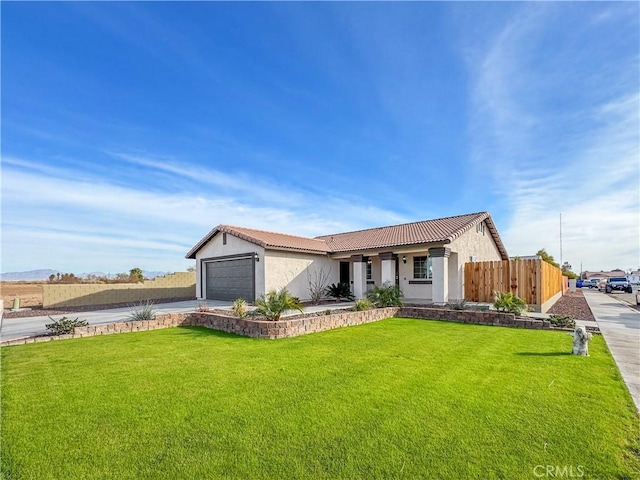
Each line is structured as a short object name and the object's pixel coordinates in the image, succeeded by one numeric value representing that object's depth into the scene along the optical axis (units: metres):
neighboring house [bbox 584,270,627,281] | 103.06
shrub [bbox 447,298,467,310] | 13.38
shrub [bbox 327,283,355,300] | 20.77
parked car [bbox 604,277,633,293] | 36.62
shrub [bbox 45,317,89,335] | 9.80
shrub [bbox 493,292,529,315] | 12.54
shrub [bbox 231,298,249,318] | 11.31
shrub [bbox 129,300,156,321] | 11.73
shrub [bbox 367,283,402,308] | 15.21
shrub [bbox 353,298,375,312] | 13.27
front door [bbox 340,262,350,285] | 22.83
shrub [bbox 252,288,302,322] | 10.66
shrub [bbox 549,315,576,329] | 10.77
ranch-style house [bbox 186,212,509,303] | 17.70
